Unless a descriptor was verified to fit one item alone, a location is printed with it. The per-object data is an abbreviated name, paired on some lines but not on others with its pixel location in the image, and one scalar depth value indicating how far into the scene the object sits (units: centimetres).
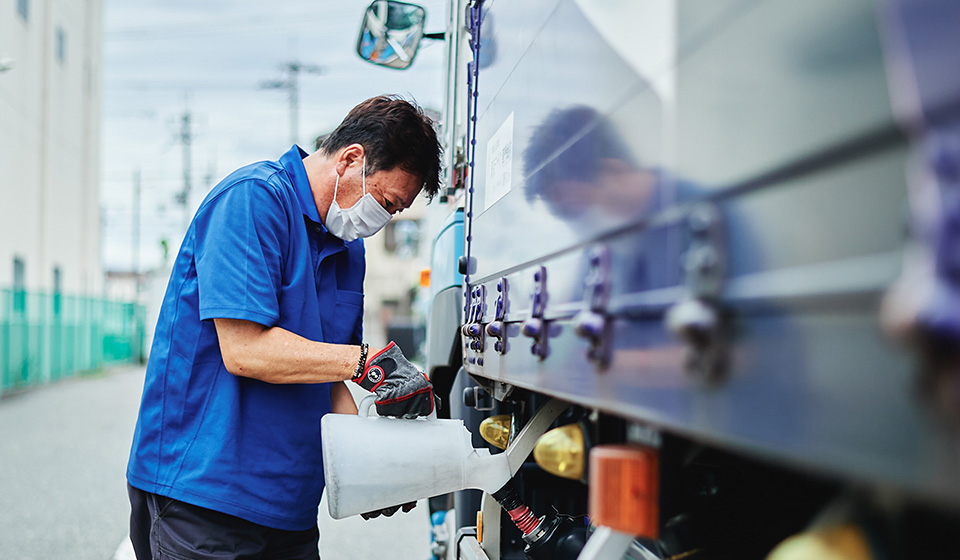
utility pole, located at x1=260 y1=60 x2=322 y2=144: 2950
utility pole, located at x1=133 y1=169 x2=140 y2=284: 4294
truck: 56
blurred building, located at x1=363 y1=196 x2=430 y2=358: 4269
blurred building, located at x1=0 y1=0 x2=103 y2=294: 1698
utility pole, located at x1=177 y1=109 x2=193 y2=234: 3559
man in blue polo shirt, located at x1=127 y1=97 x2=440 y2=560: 210
